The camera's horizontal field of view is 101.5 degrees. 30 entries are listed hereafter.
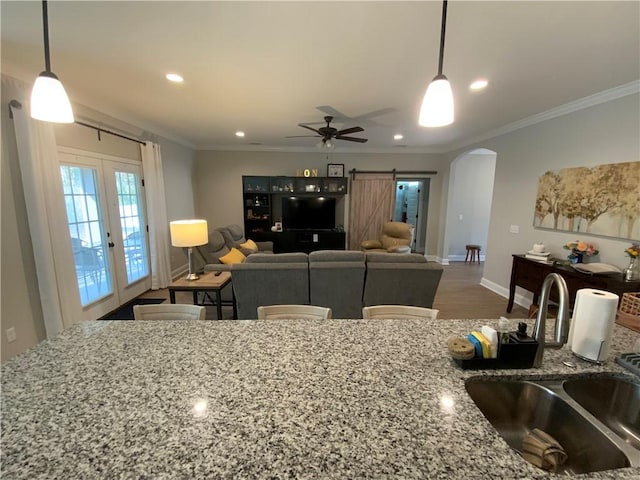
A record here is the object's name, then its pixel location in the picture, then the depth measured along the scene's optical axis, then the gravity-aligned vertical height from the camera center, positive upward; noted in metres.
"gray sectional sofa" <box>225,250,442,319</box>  2.85 -0.82
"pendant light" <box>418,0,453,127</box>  1.20 +0.48
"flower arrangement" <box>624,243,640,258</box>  2.45 -0.41
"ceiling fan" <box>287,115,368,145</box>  3.66 +1.03
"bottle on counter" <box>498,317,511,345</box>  1.05 -0.53
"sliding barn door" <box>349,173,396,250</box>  6.26 +0.01
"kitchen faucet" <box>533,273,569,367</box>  1.02 -0.46
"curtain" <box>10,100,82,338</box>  2.36 -0.13
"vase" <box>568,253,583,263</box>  3.03 -0.59
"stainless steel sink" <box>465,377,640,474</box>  0.84 -0.76
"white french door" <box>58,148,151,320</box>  3.09 -0.32
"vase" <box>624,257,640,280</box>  2.48 -0.61
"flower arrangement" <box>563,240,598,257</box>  2.93 -0.47
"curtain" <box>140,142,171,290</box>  4.23 -0.19
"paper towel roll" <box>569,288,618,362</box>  1.05 -0.48
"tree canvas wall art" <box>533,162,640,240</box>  2.60 +0.07
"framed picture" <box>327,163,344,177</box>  6.15 +0.82
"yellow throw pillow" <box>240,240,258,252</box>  4.98 -0.79
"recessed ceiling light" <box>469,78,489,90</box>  2.49 +1.19
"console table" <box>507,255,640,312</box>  2.42 -0.76
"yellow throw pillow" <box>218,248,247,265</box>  3.92 -0.81
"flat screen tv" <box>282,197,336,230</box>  6.27 -0.19
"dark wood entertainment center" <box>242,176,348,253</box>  6.09 -0.08
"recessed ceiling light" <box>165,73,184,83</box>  2.45 +1.20
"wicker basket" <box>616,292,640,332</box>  1.50 -0.66
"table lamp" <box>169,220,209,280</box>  2.87 -0.32
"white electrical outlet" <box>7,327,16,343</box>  2.32 -1.17
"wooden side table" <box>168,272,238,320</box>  2.93 -0.91
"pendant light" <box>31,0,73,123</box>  1.16 +0.47
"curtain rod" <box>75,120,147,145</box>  3.13 +0.96
